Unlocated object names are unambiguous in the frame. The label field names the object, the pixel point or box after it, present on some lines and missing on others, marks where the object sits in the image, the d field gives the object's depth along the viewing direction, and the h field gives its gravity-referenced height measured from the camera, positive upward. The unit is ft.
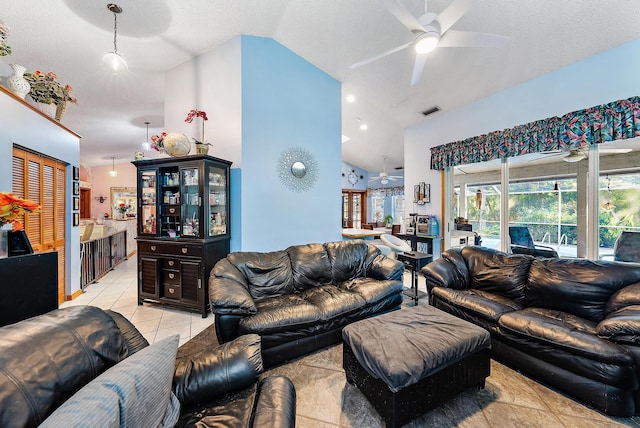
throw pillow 2.18 -1.78
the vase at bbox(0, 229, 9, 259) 5.29 -0.61
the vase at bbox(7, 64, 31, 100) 8.28 +4.31
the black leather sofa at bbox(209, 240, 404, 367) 6.95 -2.72
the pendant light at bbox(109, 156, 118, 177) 27.60 +5.16
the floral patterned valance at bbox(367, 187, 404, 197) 32.76 +2.84
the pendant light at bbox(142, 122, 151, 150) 17.59 +4.70
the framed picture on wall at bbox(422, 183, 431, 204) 17.16 +1.26
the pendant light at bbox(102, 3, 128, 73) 8.54 +5.20
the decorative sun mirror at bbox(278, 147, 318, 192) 12.64 +2.26
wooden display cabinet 10.43 -0.58
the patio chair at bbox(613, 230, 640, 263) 9.86 -1.38
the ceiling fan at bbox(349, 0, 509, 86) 6.58 +5.27
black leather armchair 2.34 -1.80
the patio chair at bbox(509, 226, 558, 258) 13.15 -1.34
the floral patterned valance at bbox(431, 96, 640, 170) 9.26 +3.43
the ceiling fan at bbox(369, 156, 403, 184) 27.35 +4.30
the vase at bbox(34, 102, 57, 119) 9.72 +4.11
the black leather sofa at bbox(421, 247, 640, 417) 5.37 -2.83
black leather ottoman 4.92 -3.04
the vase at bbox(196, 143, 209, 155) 11.03 +2.82
